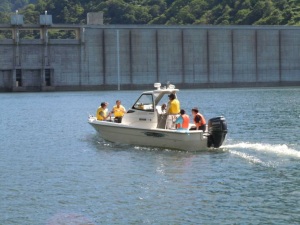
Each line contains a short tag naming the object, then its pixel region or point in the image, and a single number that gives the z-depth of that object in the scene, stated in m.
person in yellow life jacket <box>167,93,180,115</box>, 34.16
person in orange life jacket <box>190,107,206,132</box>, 32.97
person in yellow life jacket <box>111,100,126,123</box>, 38.12
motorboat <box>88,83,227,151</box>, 32.78
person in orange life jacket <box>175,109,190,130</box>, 32.78
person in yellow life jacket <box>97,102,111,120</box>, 40.03
